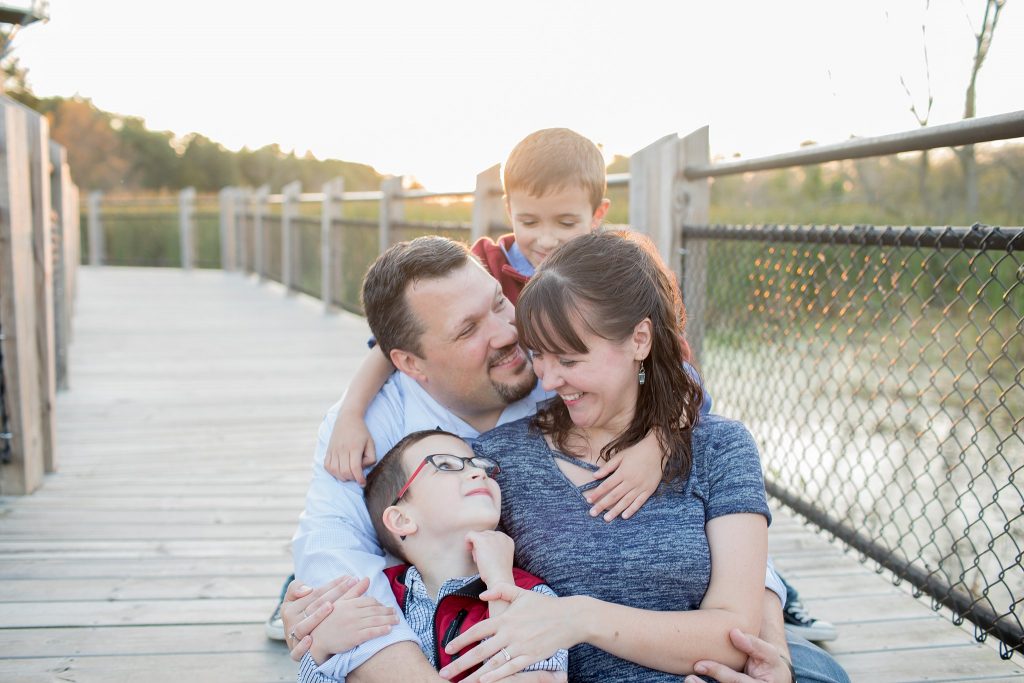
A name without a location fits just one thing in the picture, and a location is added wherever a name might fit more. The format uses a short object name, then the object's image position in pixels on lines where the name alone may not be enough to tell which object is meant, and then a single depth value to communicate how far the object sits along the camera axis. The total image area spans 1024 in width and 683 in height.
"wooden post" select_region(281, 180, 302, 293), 11.36
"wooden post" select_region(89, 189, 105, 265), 17.06
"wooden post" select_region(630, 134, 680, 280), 3.43
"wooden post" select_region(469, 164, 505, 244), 5.50
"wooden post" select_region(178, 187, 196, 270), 16.22
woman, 1.54
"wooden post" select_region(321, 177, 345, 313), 9.38
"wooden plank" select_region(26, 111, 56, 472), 3.62
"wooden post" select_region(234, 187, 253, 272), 15.09
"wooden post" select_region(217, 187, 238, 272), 15.56
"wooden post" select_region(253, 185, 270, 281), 13.66
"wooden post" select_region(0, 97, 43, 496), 3.26
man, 1.88
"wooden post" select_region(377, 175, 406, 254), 7.75
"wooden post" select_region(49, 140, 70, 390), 5.45
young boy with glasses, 1.63
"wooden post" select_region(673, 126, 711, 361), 3.45
